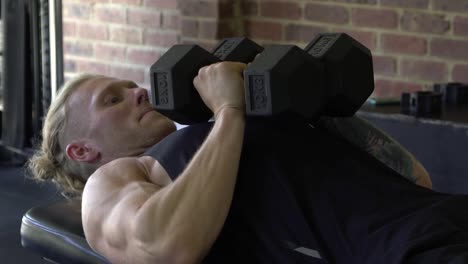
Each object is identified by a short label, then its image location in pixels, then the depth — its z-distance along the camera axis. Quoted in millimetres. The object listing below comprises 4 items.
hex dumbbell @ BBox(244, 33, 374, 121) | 2337
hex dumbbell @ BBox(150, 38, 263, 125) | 2433
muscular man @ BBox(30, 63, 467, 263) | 2270
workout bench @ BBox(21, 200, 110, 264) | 2613
